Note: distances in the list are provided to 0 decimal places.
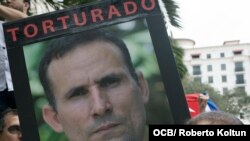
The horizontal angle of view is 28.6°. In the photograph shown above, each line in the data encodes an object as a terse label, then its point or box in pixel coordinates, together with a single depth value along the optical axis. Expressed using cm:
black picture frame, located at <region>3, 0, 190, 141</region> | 161
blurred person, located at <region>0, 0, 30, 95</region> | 231
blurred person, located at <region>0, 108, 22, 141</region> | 233
